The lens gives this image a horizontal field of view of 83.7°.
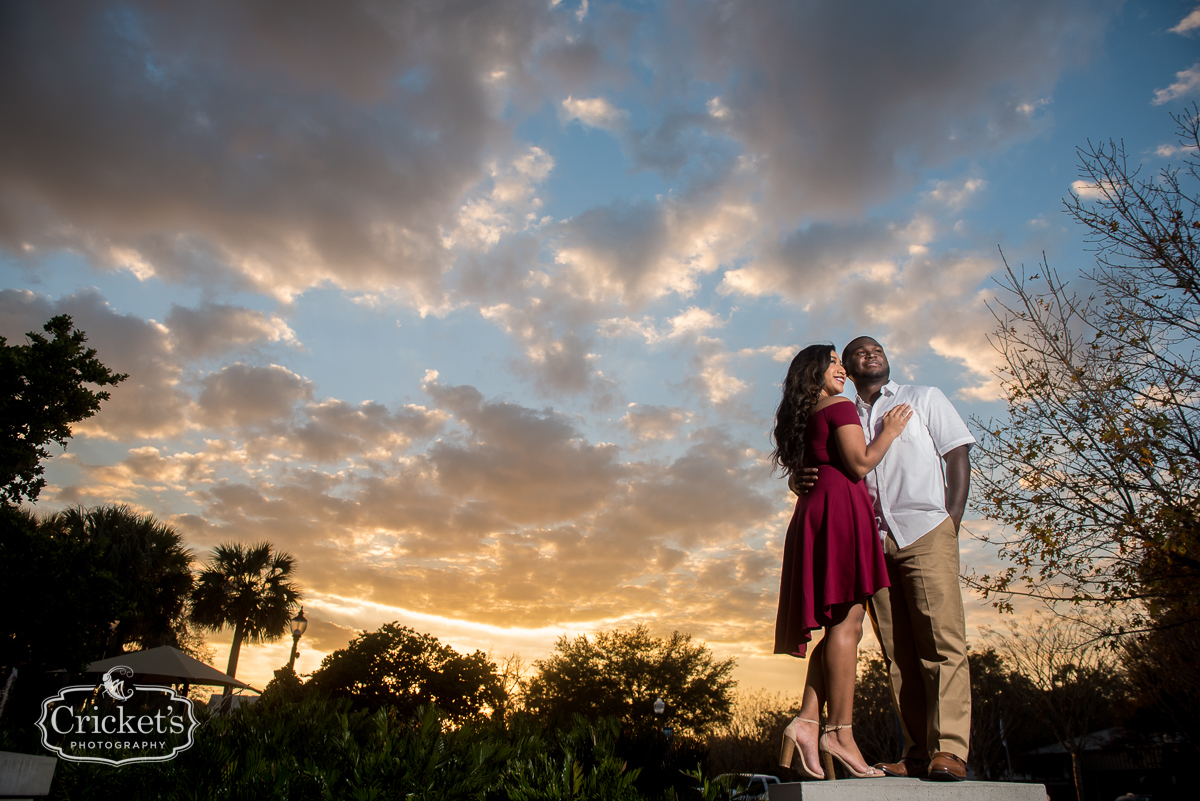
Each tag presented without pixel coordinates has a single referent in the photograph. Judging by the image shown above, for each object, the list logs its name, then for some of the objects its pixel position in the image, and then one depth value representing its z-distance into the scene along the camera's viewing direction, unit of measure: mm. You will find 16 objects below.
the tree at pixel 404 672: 31812
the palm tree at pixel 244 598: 24625
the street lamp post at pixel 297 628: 21088
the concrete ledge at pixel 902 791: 2719
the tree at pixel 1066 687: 23641
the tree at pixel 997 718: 28641
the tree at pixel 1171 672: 14344
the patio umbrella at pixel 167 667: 16741
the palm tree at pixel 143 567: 22469
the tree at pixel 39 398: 15545
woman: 3285
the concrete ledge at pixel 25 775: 3402
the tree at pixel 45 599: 15625
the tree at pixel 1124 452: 9594
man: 3209
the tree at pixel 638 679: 37000
